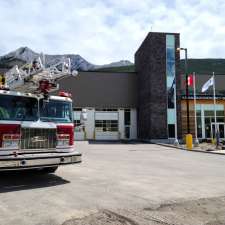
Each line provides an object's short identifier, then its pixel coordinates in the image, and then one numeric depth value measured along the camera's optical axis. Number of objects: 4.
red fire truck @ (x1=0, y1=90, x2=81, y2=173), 6.54
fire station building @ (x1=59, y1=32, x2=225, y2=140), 27.91
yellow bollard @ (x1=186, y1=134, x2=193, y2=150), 19.95
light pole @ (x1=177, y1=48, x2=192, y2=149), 19.96
